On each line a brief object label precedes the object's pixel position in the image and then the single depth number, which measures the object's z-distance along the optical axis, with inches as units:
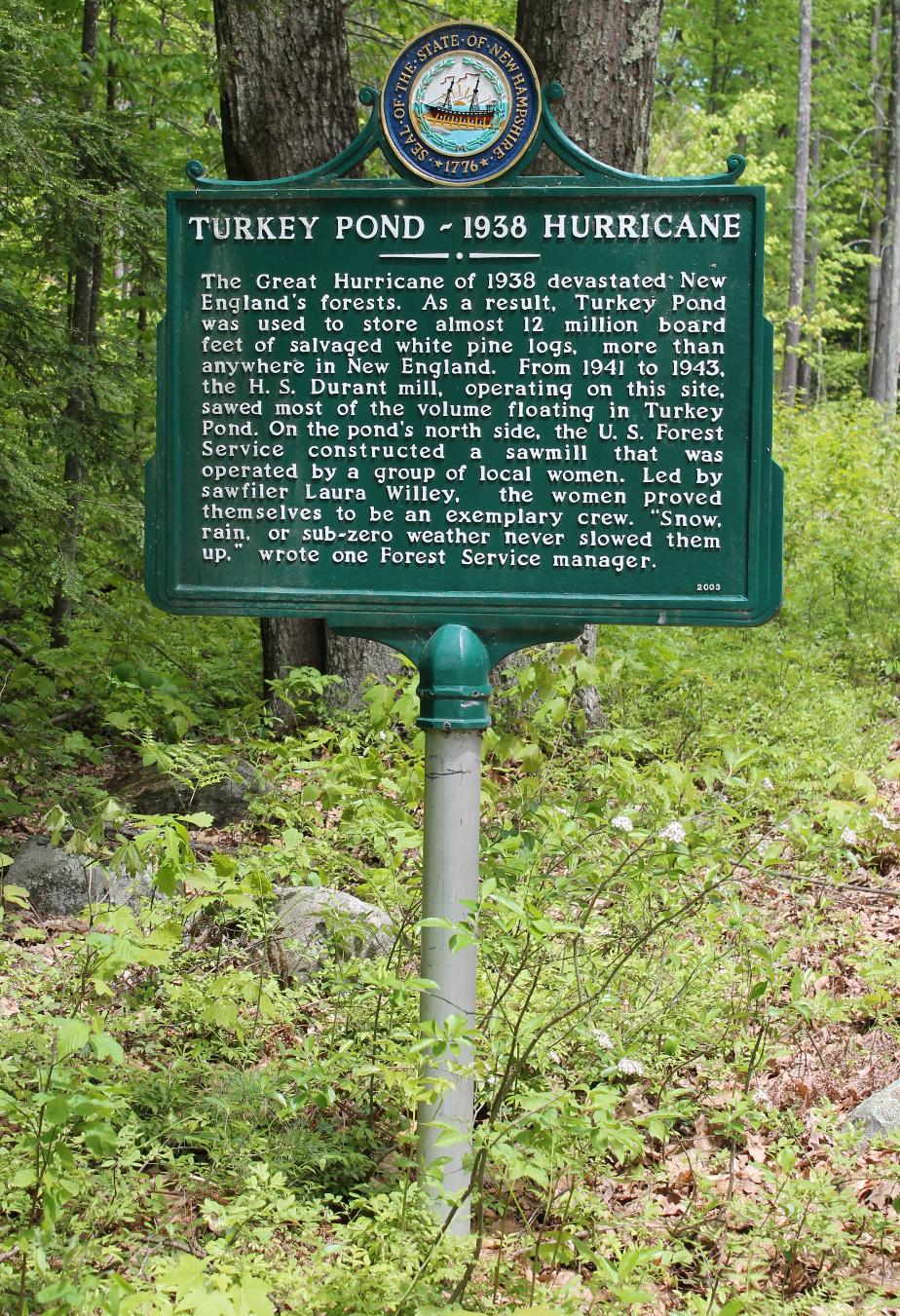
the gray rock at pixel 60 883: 205.3
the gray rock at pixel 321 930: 161.3
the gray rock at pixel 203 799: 234.7
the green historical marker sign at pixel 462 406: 130.3
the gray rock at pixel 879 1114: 144.1
